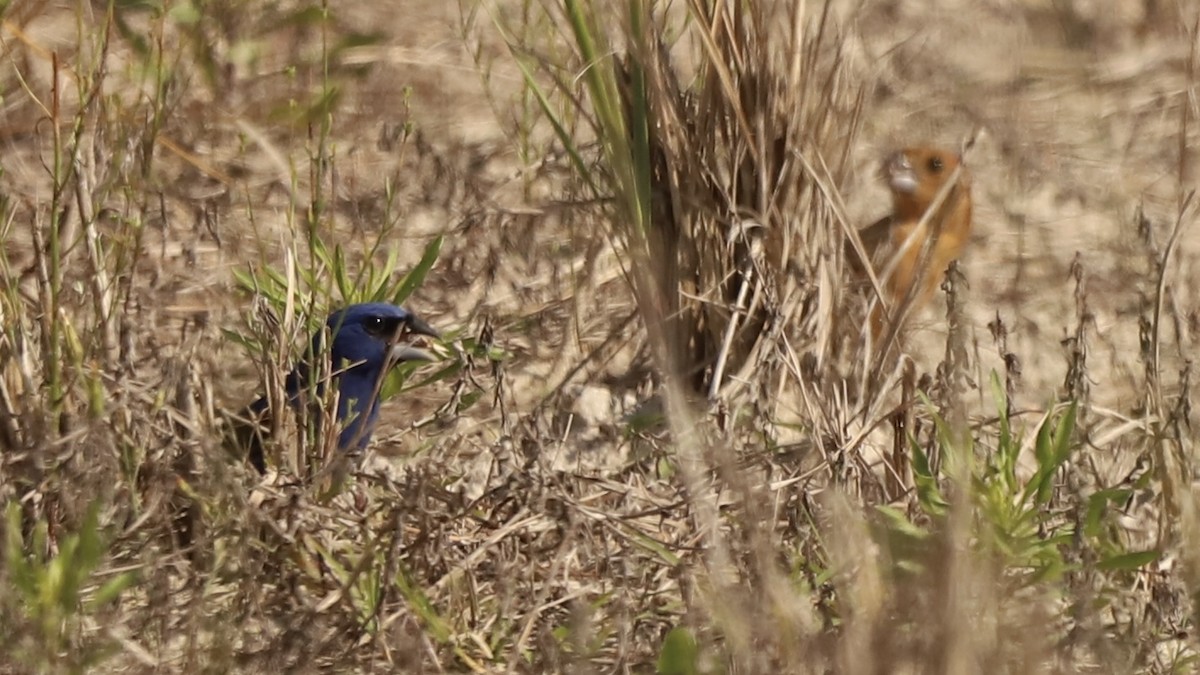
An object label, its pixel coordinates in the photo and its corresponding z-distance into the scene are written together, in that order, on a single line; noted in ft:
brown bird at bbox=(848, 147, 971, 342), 28.02
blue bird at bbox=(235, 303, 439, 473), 26.68
